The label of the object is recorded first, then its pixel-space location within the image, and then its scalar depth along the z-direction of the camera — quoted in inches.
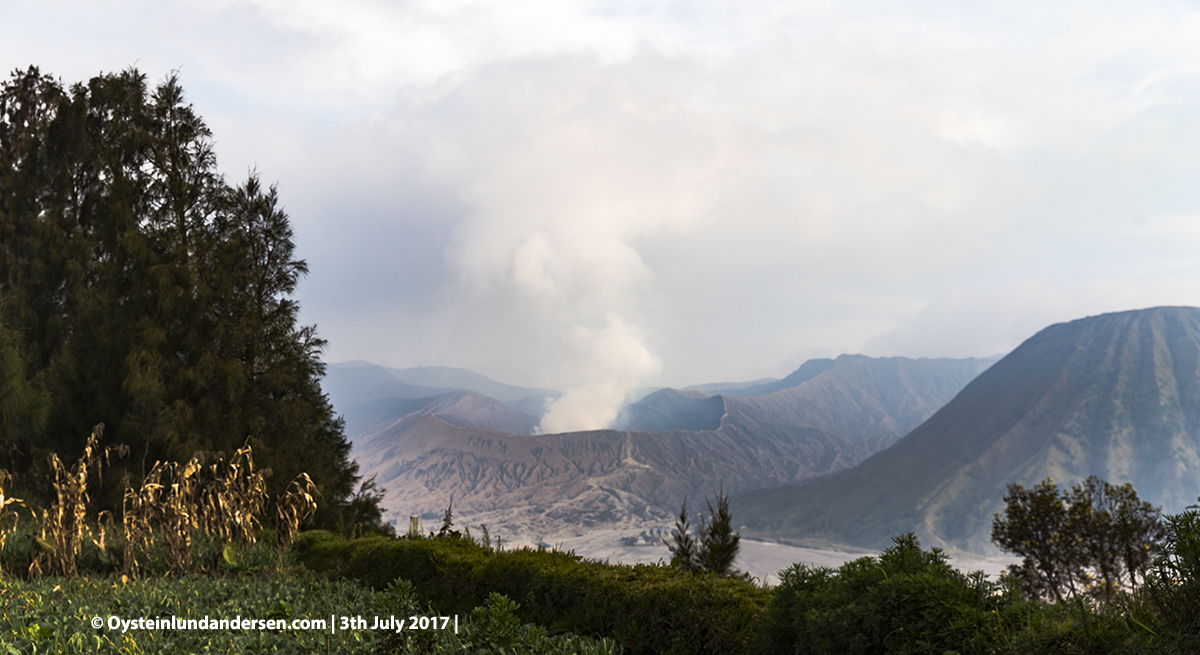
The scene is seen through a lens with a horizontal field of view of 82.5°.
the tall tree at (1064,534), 645.3
